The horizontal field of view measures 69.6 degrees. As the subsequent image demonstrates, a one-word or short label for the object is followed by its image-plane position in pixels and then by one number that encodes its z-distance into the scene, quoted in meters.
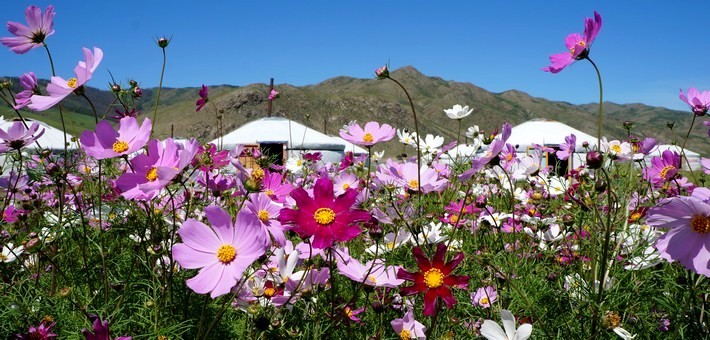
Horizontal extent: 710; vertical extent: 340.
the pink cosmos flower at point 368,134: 1.23
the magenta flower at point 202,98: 1.72
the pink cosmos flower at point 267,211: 0.94
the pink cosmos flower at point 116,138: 0.89
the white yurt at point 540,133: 14.16
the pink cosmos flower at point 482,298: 1.32
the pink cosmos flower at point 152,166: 0.80
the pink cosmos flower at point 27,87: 1.26
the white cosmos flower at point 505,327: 0.92
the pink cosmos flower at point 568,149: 1.75
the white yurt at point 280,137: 13.77
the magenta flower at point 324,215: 0.80
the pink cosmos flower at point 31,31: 1.29
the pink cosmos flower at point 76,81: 1.03
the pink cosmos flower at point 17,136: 1.25
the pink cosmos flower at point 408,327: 1.09
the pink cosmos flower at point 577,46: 1.10
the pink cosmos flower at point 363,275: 1.02
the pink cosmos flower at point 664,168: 1.36
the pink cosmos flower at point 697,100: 1.37
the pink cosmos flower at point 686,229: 0.75
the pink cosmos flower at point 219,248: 0.75
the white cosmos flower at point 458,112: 2.40
